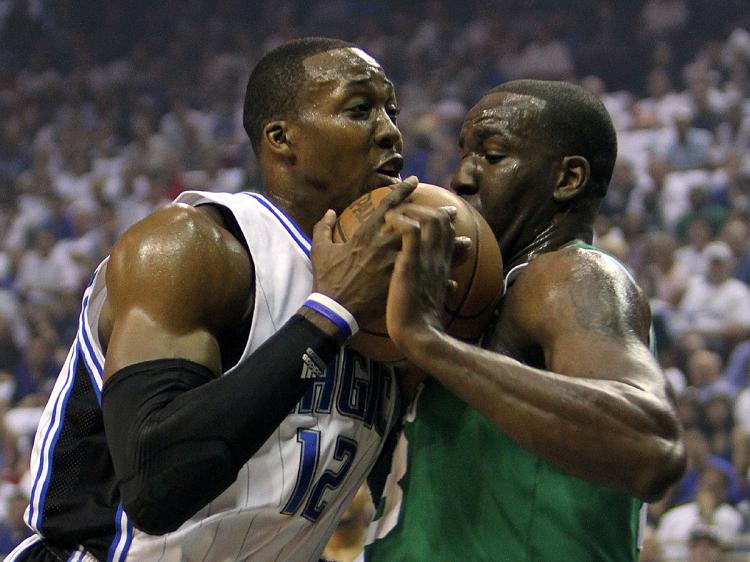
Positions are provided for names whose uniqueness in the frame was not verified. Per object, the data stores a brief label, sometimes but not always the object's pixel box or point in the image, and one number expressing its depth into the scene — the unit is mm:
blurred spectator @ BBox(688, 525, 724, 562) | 11602
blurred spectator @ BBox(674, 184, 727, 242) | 17031
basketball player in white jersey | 4363
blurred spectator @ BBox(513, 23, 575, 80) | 22672
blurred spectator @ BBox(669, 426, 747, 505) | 13047
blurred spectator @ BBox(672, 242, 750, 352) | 15234
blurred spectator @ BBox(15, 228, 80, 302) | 20406
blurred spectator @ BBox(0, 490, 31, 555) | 14852
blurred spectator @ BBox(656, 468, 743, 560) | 12525
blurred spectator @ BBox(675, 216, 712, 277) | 16359
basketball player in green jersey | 4172
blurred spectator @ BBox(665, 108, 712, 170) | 18812
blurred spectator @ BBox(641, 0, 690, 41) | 22344
